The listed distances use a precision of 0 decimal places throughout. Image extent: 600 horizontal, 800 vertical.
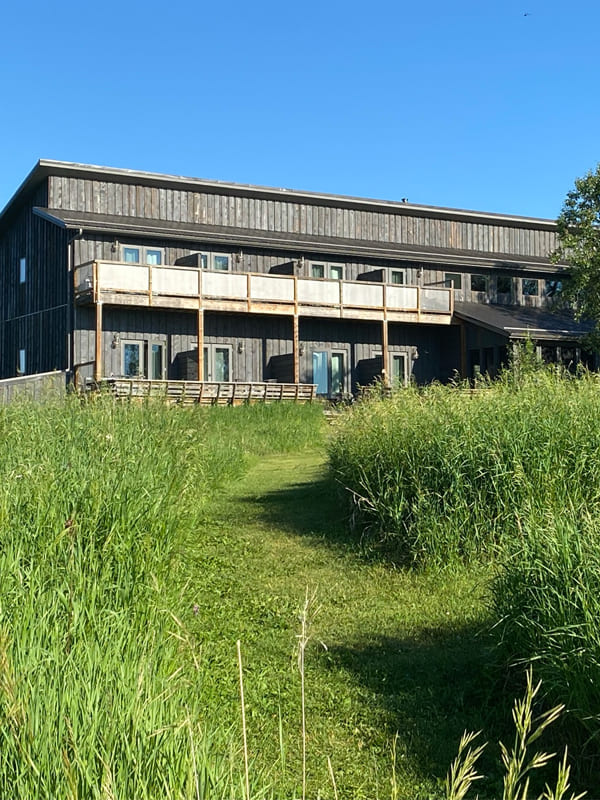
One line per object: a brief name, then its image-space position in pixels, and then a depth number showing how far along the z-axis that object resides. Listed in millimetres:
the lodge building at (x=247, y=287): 27203
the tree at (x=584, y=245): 29312
